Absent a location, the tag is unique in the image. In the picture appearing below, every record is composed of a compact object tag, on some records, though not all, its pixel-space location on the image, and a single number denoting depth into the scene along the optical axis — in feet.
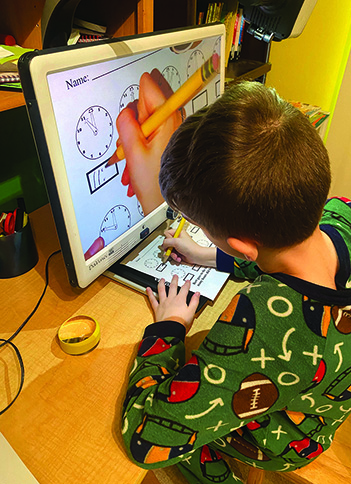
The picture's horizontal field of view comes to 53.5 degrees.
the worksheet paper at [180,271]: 2.59
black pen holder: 2.52
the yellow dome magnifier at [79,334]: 2.12
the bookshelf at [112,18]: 2.70
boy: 1.53
